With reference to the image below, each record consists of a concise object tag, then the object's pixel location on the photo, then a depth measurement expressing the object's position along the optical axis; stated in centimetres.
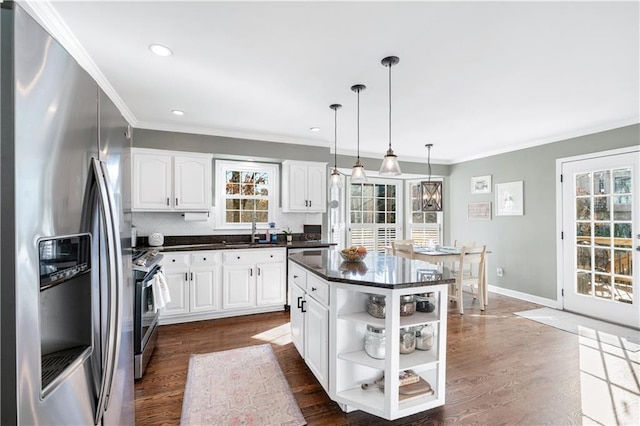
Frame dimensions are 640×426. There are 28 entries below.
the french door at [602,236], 365
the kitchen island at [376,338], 185
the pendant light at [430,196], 617
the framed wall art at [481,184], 548
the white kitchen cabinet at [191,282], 367
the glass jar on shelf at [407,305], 198
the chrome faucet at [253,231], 452
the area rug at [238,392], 199
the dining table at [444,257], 423
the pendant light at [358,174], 310
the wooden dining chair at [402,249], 451
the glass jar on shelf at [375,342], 194
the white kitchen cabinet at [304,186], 456
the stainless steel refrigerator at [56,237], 70
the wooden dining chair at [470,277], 415
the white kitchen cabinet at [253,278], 393
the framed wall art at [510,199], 492
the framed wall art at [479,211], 550
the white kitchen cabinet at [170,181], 377
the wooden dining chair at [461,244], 492
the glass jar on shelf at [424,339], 208
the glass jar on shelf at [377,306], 195
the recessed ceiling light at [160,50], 217
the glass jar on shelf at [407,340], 201
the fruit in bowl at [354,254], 256
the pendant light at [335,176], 331
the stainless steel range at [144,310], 247
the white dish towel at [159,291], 279
